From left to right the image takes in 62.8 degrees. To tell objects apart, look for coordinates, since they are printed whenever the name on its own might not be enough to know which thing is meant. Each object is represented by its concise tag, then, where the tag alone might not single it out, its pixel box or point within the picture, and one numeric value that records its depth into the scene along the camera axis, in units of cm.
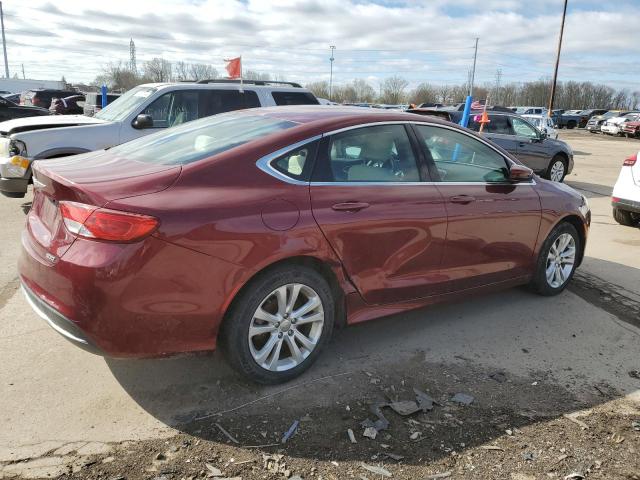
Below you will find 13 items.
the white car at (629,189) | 757
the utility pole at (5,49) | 7656
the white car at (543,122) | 2336
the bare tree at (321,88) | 8575
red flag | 885
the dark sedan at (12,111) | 1478
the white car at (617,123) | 3878
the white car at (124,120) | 689
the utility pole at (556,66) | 3522
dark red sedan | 270
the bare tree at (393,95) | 8425
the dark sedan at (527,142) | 1267
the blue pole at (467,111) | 1053
